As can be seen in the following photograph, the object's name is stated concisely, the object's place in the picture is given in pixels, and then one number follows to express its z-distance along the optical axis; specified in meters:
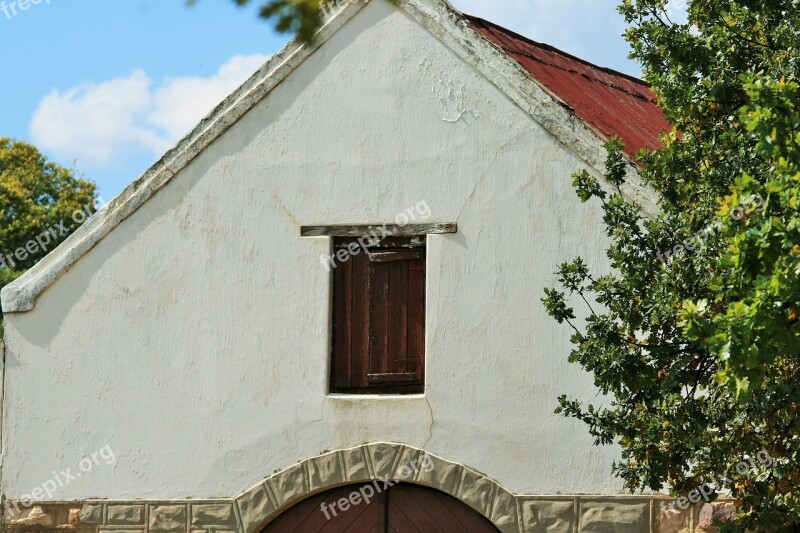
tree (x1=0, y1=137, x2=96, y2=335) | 73.62
